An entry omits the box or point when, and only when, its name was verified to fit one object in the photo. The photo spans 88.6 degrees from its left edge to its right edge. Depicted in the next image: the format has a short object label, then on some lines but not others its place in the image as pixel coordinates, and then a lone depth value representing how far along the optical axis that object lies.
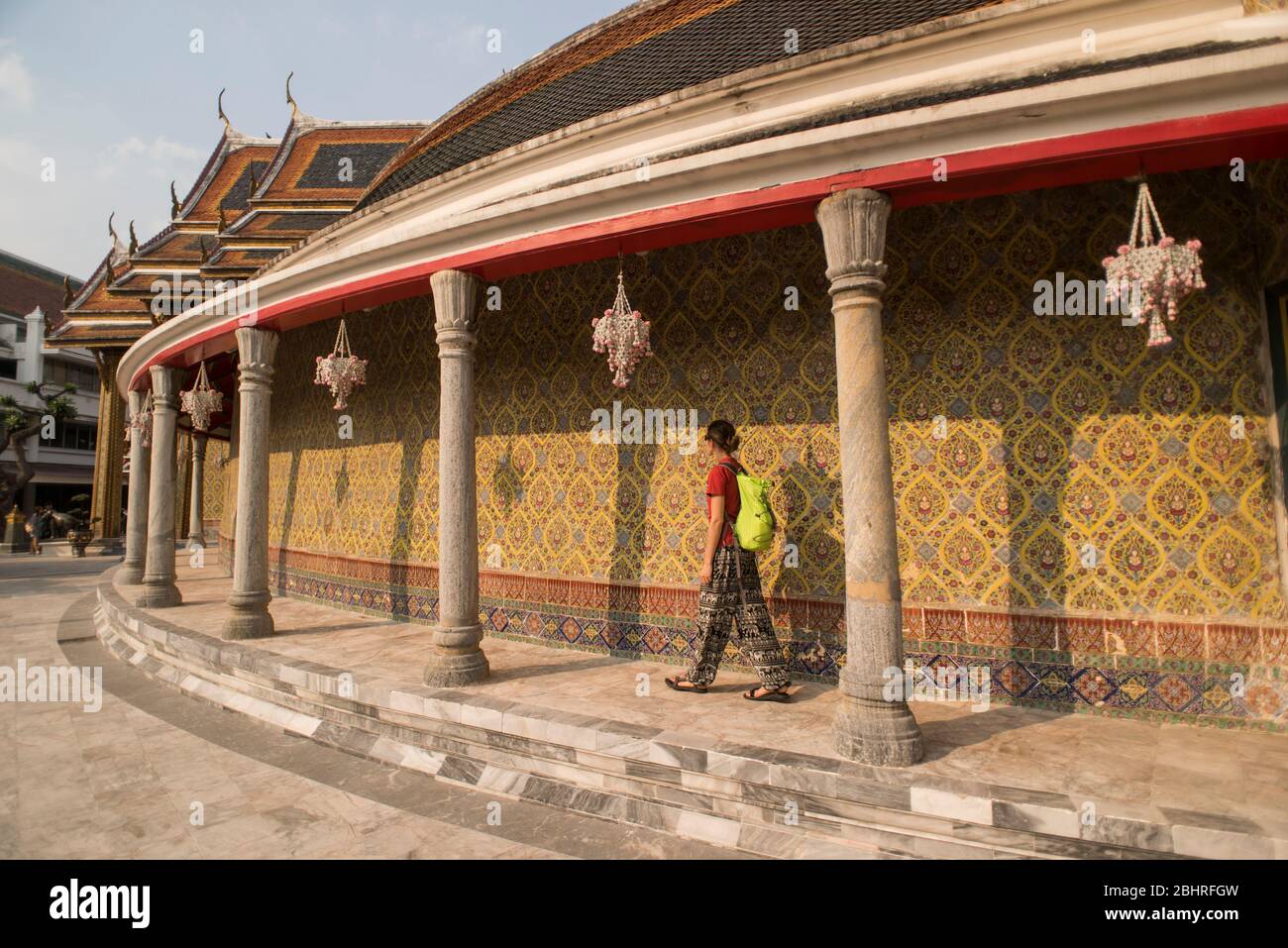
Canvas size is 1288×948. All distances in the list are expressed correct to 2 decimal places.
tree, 30.05
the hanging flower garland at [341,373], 6.54
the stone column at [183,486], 24.64
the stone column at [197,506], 20.16
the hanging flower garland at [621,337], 4.63
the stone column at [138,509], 9.77
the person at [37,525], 23.02
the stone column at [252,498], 6.62
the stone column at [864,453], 3.54
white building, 38.16
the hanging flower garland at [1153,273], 3.13
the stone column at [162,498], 8.59
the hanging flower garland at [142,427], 9.63
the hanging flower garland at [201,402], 8.54
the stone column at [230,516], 11.74
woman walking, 4.55
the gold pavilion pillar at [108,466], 23.34
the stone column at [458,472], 5.03
